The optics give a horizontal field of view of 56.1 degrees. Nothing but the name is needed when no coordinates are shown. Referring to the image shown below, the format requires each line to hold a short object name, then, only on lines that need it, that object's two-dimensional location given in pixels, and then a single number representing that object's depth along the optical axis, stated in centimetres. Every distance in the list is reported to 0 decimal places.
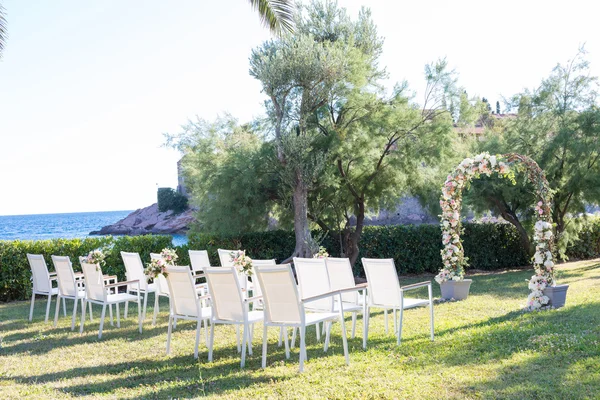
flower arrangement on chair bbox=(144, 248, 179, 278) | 630
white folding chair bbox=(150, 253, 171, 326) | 851
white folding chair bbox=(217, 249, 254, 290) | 771
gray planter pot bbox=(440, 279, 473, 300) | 1001
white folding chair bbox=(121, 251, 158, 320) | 853
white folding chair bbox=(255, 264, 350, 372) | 520
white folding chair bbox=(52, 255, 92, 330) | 803
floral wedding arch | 829
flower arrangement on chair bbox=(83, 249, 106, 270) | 814
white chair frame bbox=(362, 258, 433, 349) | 635
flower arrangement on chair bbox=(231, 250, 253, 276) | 718
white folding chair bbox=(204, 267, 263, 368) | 556
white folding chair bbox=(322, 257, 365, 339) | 658
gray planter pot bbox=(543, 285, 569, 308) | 819
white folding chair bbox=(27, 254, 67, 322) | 862
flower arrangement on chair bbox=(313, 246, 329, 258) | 800
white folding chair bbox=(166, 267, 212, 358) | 596
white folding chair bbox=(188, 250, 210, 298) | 890
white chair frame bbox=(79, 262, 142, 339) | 768
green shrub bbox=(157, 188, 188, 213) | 5634
